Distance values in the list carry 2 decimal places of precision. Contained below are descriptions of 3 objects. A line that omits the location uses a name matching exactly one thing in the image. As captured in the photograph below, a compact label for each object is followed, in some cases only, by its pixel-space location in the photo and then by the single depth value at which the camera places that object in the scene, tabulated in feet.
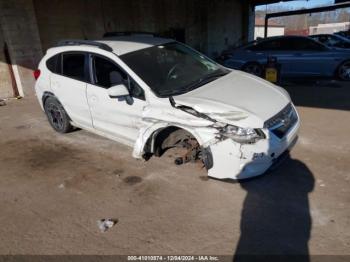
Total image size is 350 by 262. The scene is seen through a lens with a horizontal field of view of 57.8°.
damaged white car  11.80
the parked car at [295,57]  31.32
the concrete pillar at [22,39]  29.66
